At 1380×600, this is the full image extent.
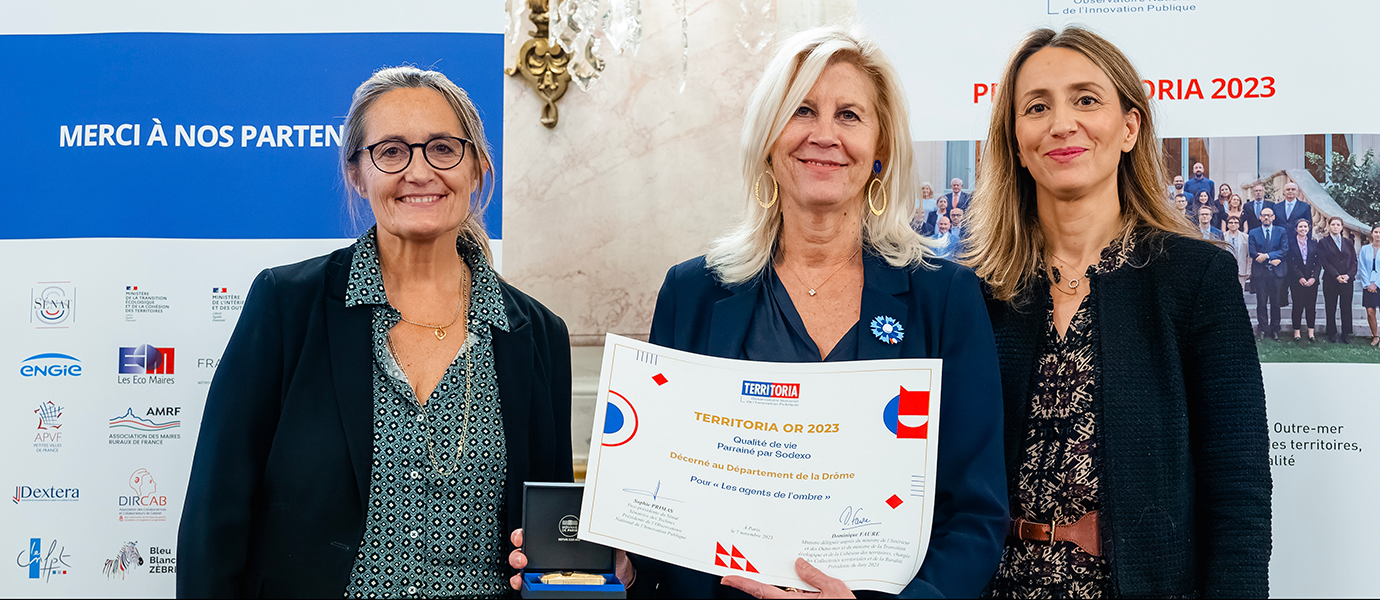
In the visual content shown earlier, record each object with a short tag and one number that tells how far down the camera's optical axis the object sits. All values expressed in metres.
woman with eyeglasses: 2.10
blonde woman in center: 1.95
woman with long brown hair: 2.10
